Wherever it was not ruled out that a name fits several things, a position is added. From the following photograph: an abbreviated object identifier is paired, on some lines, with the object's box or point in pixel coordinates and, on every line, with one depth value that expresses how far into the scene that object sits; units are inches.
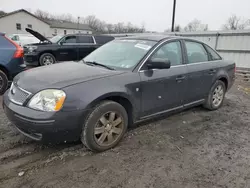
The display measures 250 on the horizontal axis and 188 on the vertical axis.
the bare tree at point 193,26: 1896.7
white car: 631.8
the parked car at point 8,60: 204.8
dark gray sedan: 95.5
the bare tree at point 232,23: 1982.0
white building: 1499.8
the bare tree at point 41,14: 2856.3
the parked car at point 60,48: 352.2
